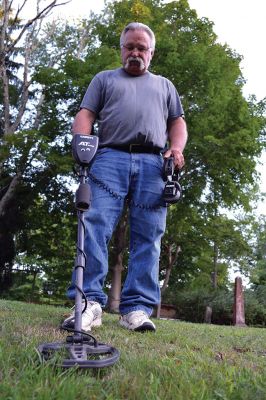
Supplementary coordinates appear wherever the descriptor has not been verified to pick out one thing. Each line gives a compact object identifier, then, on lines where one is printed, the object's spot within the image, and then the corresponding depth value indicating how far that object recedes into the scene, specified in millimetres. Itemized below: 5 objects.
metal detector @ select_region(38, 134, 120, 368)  1756
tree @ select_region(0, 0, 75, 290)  15438
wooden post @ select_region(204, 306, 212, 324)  17250
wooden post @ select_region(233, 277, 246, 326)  13219
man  3295
